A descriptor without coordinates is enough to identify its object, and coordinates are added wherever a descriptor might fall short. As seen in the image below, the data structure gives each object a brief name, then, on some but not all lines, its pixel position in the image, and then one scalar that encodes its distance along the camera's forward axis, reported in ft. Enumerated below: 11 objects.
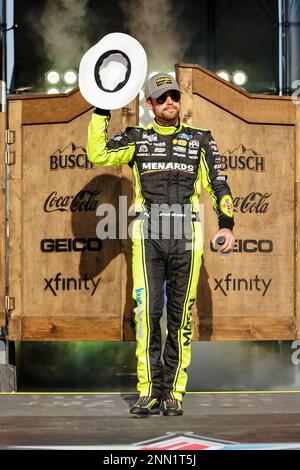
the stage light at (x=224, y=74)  60.70
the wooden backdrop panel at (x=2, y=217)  41.24
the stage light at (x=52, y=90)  60.23
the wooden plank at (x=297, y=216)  41.29
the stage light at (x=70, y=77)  60.34
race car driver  31.27
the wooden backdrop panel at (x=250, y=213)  40.81
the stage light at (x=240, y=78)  60.70
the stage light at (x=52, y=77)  61.11
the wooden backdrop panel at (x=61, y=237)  40.55
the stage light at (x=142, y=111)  57.31
